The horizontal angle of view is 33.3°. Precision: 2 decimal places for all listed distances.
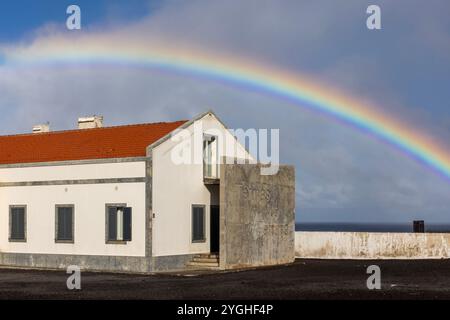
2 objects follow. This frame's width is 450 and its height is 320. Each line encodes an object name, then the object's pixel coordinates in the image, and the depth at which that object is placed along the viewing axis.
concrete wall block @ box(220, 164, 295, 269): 31.52
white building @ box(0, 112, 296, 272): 30.03
